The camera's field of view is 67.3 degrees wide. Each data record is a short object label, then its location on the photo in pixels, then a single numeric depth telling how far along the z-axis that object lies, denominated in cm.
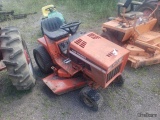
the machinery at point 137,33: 236
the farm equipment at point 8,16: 376
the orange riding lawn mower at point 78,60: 168
